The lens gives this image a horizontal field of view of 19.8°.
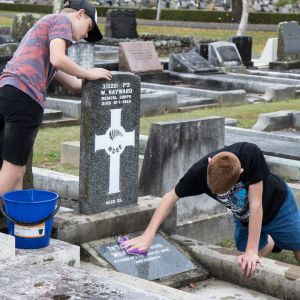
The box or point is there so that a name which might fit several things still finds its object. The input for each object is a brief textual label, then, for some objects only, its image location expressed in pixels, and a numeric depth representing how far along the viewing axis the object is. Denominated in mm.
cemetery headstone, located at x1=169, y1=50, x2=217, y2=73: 18641
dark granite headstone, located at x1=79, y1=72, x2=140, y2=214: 5812
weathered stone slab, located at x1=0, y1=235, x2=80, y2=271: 4801
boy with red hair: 4977
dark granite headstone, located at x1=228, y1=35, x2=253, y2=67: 21766
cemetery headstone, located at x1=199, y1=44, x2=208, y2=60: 20747
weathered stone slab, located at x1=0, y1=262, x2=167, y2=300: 4125
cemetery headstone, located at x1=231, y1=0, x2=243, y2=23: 43291
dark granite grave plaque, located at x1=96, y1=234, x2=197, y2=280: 5578
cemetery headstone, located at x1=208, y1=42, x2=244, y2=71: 19938
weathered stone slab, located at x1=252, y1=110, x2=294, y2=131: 11568
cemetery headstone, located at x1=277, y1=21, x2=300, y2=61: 22047
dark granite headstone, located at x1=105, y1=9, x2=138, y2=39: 26641
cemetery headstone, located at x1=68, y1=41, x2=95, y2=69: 15984
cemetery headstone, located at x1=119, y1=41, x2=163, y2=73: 17797
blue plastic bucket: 5090
